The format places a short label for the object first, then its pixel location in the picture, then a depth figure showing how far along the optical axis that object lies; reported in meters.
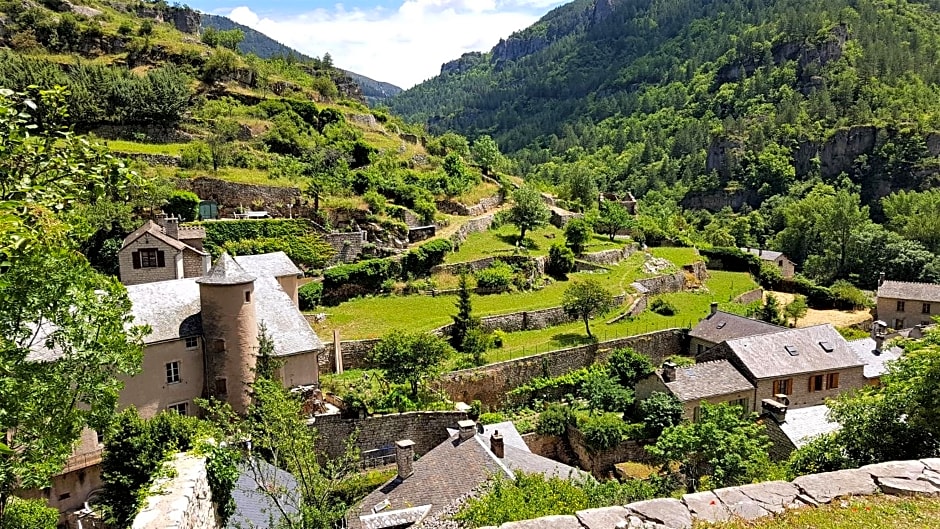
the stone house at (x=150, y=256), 30.67
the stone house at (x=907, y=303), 47.53
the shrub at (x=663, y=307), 43.91
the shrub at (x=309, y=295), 37.25
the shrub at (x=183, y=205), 39.31
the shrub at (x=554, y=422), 28.66
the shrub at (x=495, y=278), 43.09
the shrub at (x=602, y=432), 27.36
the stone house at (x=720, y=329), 35.62
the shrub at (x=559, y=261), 48.25
